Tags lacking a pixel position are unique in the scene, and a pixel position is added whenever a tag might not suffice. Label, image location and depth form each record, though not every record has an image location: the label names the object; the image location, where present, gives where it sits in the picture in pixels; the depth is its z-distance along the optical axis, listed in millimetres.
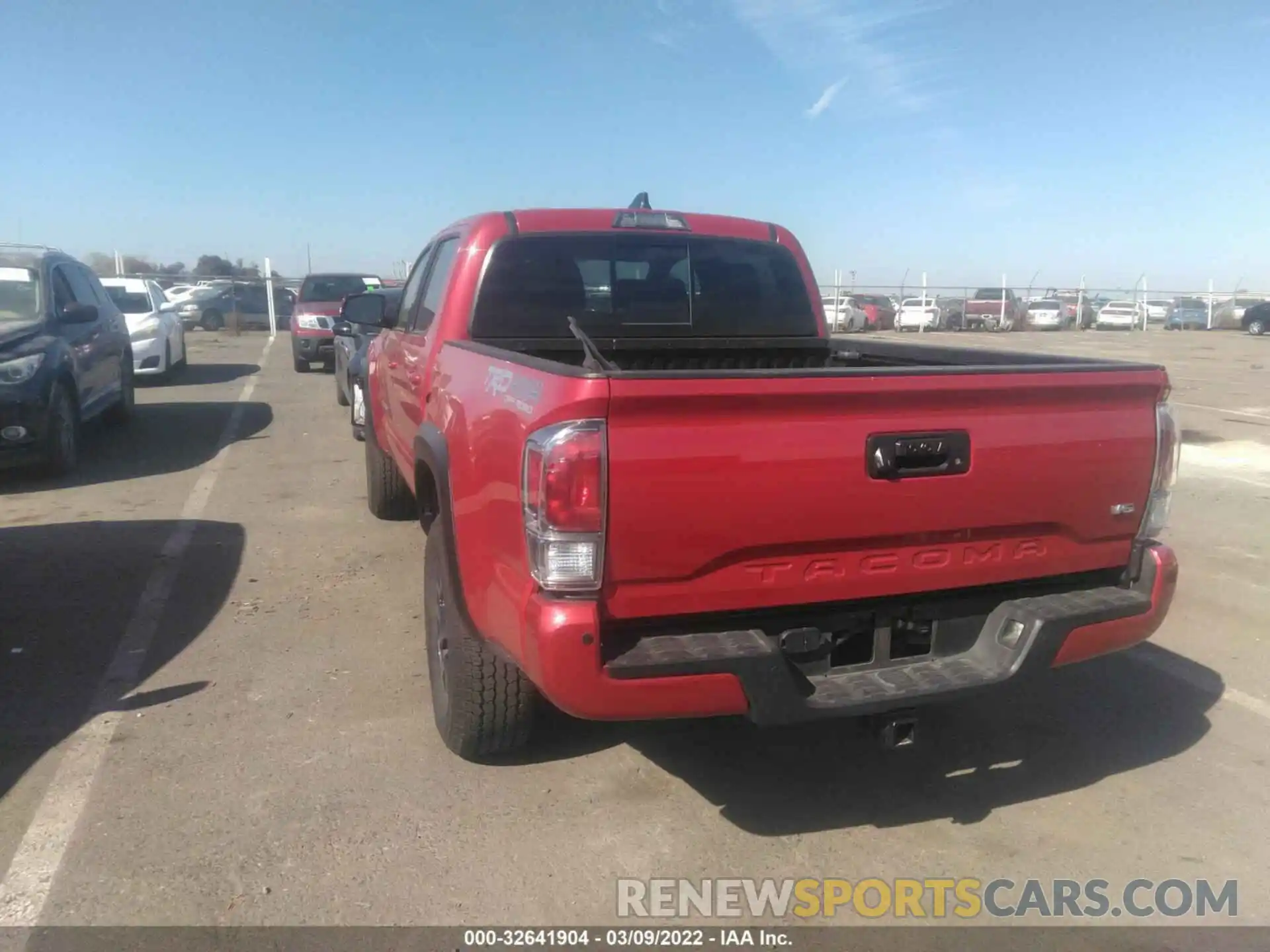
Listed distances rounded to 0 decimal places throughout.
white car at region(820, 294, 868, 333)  34688
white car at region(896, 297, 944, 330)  37250
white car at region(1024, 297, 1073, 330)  39188
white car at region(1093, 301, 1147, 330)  42219
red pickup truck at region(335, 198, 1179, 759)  2805
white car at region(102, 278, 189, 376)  15367
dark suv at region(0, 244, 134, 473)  8250
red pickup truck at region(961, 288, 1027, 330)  38562
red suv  17578
